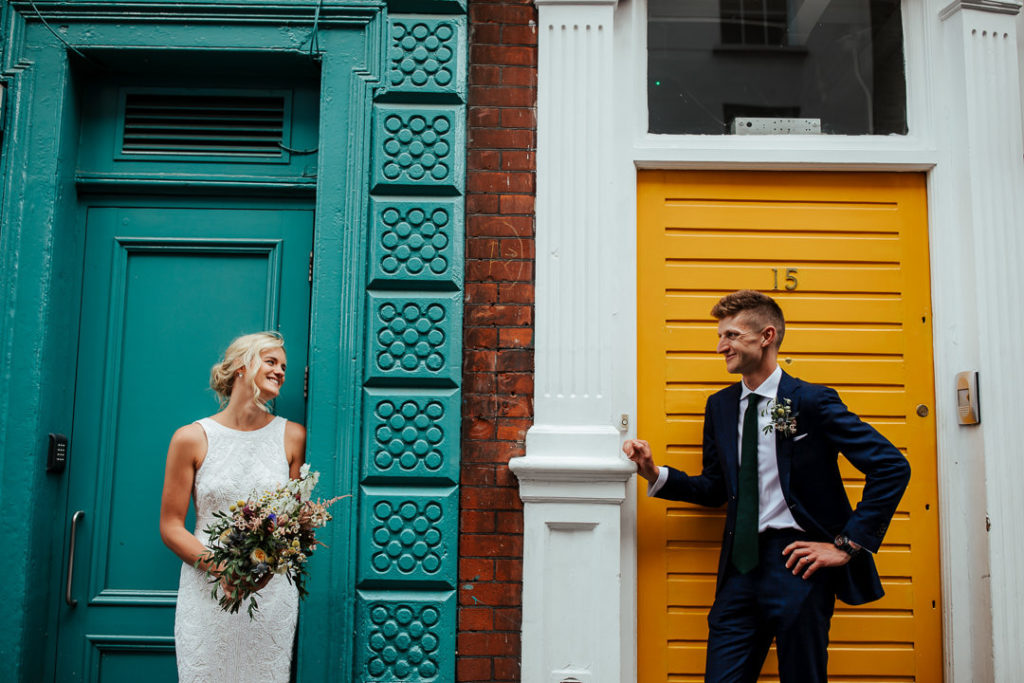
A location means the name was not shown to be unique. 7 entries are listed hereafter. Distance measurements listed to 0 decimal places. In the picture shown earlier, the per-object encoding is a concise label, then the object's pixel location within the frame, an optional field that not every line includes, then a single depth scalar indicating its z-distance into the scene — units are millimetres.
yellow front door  4082
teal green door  4047
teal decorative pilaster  3918
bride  3424
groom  3461
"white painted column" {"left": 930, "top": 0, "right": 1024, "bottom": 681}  4004
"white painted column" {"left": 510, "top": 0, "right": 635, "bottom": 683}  3881
